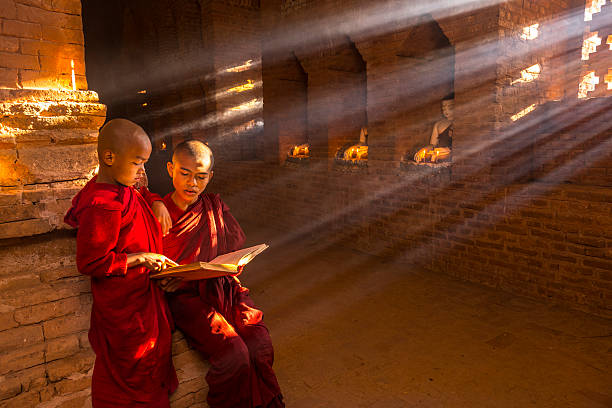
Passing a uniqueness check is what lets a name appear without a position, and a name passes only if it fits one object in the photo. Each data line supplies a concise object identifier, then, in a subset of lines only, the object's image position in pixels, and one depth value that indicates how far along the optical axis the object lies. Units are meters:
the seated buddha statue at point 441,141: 5.94
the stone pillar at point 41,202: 2.20
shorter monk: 2.41
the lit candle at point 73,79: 2.53
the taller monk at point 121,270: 1.98
